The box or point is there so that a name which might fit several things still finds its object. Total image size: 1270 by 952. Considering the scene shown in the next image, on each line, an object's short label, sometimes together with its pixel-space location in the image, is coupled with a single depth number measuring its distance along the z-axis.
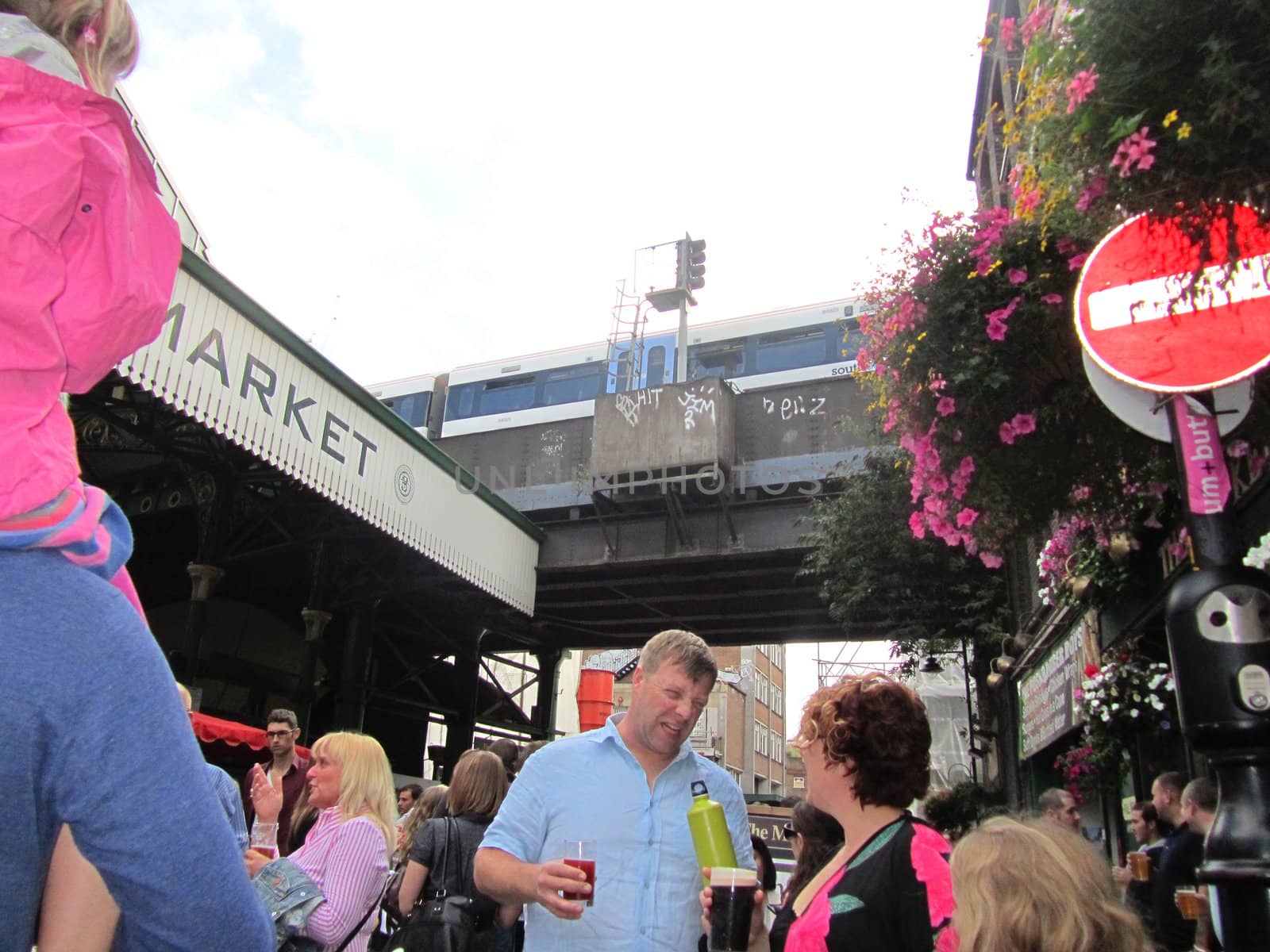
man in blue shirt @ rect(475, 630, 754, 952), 2.86
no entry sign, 2.77
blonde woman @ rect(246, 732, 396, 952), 3.60
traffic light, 19.09
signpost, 1.88
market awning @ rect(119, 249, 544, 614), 9.05
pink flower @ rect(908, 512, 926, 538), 4.91
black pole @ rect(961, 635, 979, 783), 14.52
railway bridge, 15.18
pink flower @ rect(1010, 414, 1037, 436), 4.31
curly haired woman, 2.22
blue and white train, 18.83
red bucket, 23.62
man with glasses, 6.30
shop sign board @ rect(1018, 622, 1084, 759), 8.79
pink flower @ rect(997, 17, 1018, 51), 3.85
